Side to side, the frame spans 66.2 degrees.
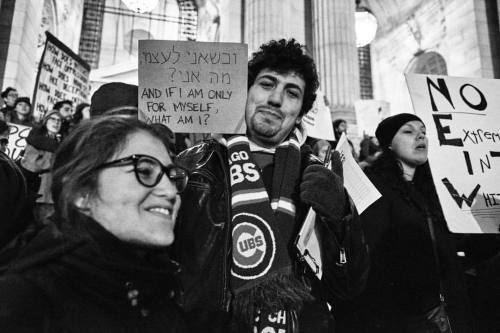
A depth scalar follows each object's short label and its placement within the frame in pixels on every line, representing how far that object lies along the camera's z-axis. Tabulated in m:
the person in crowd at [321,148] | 4.15
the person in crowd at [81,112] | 4.68
